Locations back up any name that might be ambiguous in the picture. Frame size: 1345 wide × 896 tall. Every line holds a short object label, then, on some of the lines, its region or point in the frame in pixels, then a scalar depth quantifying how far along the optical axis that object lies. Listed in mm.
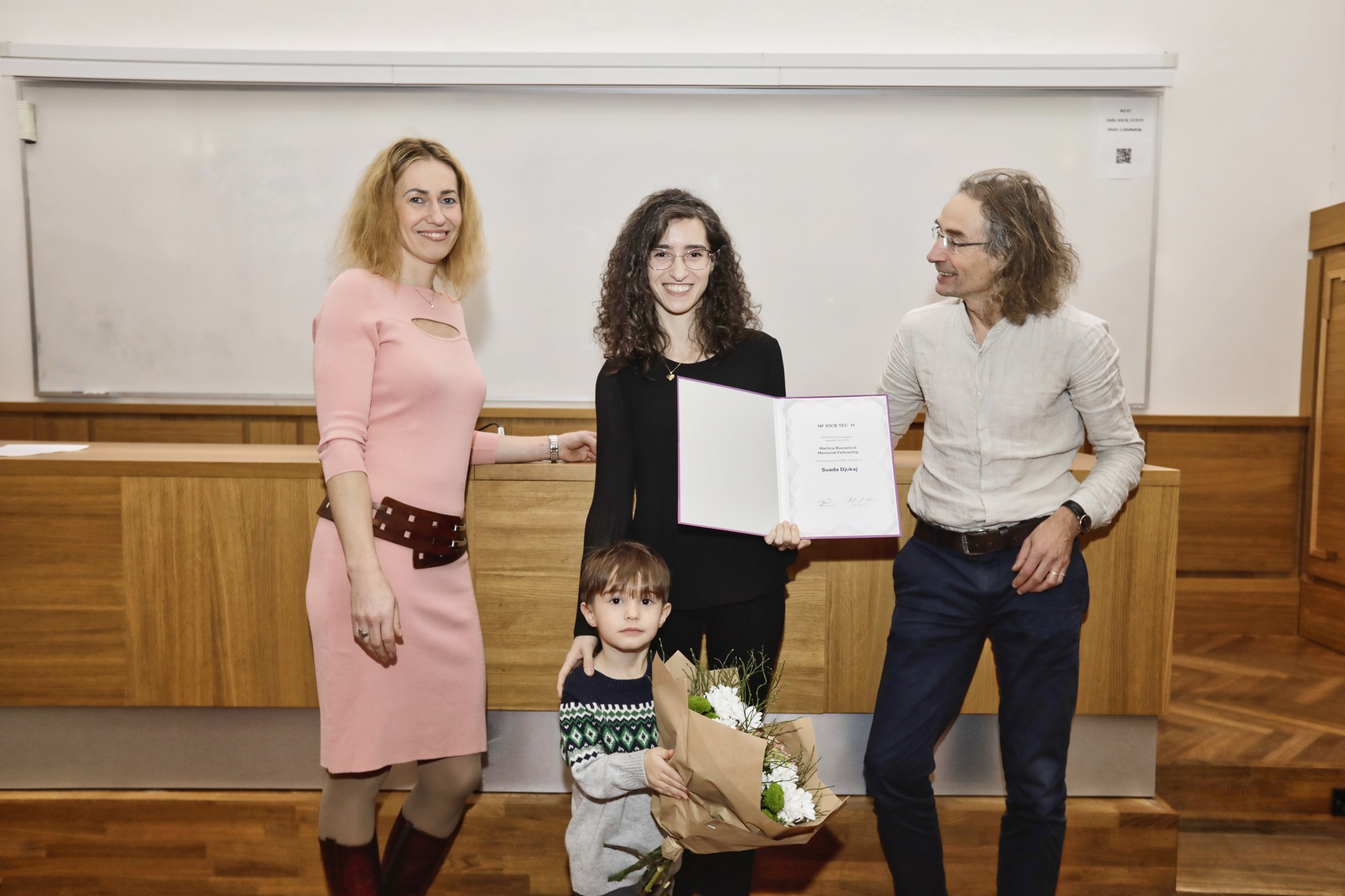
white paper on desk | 2287
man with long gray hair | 1733
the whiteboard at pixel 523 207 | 3709
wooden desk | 2207
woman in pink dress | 1584
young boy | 1489
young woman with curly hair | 1654
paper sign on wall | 3707
